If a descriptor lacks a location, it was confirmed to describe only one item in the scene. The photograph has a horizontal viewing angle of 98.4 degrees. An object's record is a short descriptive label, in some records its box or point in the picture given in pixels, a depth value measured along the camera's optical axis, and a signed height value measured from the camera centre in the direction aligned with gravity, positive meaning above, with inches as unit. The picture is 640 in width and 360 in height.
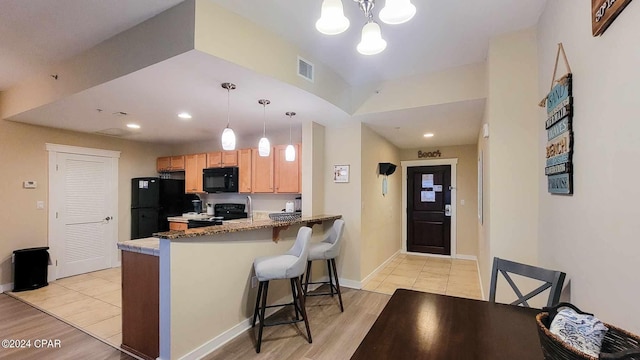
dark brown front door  231.3 -22.6
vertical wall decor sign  62.1 +12.2
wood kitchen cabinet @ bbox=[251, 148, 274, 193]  179.5 +7.1
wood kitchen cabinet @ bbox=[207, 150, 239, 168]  196.3 +18.3
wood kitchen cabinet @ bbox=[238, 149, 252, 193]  189.2 +9.3
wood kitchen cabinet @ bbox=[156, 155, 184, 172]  223.9 +16.9
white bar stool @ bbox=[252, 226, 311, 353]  98.7 -31.2
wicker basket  27.3 -16.9
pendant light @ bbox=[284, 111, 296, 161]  135.3 +15.0
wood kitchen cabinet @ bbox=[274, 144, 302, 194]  169.3 +6.6
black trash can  152.3 -47.5
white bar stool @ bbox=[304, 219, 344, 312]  125.6 -30.9
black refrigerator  207.8 -16.9
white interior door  174.2 -19.1
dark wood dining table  40.4 -25.0
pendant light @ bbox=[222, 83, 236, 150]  102.0 +17.2
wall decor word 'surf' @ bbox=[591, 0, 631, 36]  40.9 +27.2
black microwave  193.0 +2.7
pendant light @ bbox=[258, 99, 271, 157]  117.7 +16.8
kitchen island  84.3 -33.9
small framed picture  159.0 +6.1
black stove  187.3 -23.2
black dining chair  61.1 -22.4
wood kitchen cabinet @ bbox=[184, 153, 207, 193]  211.8 +10.5
